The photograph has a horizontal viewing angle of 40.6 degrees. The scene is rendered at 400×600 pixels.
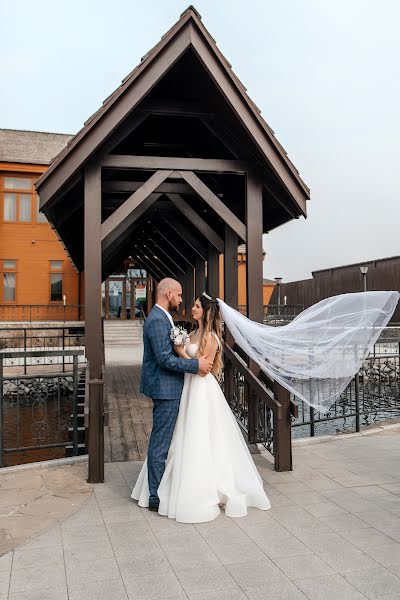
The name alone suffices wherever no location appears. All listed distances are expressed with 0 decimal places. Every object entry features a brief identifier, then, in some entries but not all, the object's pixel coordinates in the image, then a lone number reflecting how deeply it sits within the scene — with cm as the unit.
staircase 2430
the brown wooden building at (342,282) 3047
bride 434
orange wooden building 2511
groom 454
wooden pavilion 614
